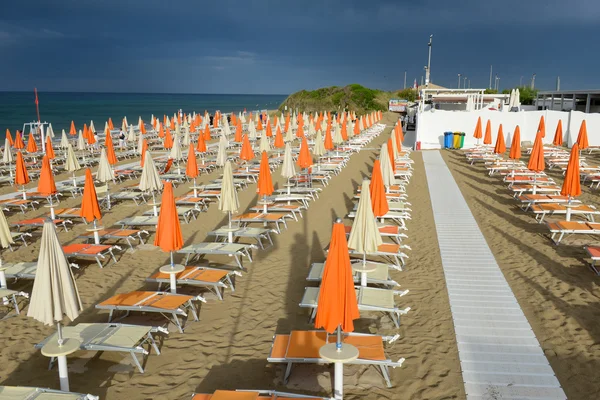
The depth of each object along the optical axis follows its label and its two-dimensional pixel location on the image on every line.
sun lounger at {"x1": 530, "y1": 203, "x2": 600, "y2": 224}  10.47
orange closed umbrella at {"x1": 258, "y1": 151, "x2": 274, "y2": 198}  10.67
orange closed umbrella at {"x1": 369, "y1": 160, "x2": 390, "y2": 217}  8.38
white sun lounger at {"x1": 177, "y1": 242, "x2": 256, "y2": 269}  8.57
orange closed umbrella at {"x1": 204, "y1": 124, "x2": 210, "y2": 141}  24.20
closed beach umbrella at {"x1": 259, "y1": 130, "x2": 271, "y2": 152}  17.62
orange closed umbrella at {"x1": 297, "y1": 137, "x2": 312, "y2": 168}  13.52
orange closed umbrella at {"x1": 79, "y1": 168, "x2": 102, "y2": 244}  8.84
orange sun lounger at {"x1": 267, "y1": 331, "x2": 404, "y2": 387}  4.93
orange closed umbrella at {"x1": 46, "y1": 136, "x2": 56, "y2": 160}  17.08
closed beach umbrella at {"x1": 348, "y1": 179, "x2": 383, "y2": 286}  6.51
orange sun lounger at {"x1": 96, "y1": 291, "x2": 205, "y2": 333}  6.29
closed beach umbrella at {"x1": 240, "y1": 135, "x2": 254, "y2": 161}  15.44
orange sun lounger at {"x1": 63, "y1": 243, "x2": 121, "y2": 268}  8.63
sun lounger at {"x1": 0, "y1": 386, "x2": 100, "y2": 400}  4.30
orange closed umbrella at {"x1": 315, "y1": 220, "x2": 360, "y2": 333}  4.43
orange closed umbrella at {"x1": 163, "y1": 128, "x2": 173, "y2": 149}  19.81
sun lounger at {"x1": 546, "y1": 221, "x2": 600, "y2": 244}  9.24
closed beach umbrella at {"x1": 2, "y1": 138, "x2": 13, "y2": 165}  16.92
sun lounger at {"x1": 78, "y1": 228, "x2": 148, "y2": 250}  9.70
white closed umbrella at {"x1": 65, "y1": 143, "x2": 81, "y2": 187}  14.71
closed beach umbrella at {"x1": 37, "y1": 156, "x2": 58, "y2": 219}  10.72
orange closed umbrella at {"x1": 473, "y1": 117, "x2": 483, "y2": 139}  22.15
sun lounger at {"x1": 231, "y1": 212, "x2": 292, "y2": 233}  10.80
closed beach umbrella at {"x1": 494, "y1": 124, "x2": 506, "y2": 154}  17.80
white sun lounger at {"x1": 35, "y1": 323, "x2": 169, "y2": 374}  5.27
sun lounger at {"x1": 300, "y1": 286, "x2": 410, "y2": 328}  6.18
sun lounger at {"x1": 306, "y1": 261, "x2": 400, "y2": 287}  7.21
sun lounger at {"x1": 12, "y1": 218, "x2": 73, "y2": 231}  10.51
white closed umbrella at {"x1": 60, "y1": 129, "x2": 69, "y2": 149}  20.48
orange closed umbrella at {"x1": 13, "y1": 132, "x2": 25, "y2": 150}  20.09
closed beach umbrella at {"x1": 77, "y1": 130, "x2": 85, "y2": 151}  20.88
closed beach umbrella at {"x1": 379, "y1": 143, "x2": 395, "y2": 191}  11.29
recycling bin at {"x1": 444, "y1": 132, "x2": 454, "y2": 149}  24.09
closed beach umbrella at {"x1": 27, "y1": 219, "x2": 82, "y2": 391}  4.41
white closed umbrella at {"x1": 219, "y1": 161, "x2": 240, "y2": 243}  9.04
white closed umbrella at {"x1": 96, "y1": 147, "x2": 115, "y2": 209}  11.98
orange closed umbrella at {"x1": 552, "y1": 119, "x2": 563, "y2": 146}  20.23
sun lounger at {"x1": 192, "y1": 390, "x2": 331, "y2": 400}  4.36
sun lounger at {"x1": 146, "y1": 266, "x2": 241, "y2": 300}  7.21
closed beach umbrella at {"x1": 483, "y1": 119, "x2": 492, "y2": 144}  21.23
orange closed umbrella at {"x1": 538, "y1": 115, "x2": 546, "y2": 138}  21.42
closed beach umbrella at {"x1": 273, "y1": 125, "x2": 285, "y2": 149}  20.11
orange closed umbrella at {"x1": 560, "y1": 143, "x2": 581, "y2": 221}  9.93
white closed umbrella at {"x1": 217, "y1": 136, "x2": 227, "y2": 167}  14.95
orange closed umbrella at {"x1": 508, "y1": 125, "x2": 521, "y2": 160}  15.30
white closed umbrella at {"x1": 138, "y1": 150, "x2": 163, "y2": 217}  10.44
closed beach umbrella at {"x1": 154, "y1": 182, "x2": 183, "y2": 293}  6.69
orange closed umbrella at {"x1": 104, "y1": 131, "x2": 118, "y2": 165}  14.58
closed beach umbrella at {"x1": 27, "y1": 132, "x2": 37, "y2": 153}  19.87
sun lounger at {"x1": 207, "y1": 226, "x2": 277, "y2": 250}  9.61
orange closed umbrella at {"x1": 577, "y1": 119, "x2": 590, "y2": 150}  18.08
